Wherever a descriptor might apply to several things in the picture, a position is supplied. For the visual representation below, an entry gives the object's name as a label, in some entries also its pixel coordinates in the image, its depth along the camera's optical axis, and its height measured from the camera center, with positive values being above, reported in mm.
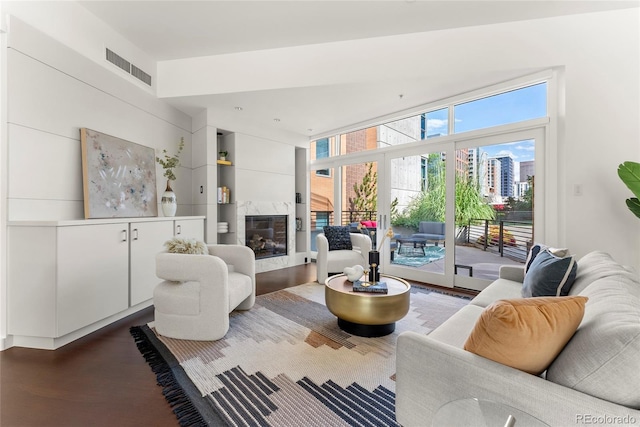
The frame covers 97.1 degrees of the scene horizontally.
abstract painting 2906 +382
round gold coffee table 2266 -796
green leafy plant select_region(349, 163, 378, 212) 4988 +327
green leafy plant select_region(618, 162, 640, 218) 2428 +298
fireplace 4918 -440
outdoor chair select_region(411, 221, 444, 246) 4109 -306
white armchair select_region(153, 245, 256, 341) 2330 -732
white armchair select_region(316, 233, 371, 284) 4125 -721
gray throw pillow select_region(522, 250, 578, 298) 1793 -432
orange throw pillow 915 -391
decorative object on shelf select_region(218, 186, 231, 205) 4535 +249
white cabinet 2242 -584
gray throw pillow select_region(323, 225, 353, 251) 4480 -436
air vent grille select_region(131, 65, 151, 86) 3455 +1713
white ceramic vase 3719 +109
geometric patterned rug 1542 -1096
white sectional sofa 790 -535
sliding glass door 3402 +60
